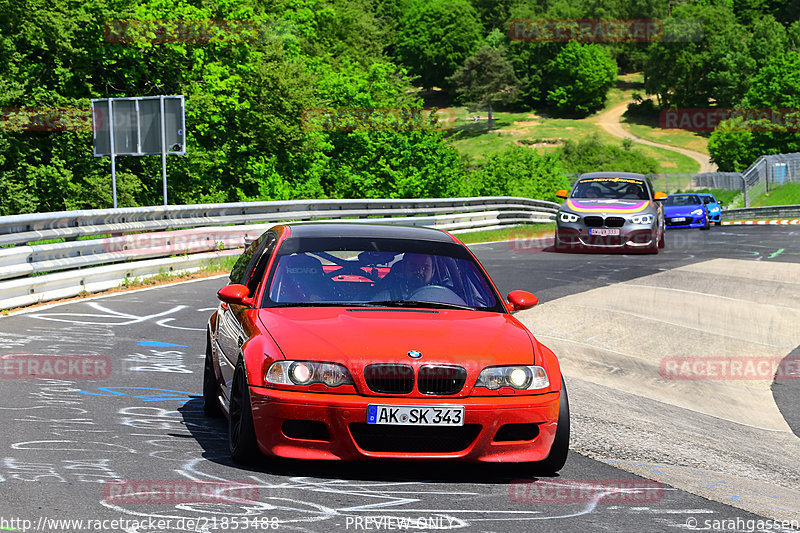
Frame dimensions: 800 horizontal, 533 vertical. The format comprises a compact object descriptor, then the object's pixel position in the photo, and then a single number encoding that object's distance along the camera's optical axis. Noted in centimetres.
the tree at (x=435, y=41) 16425
